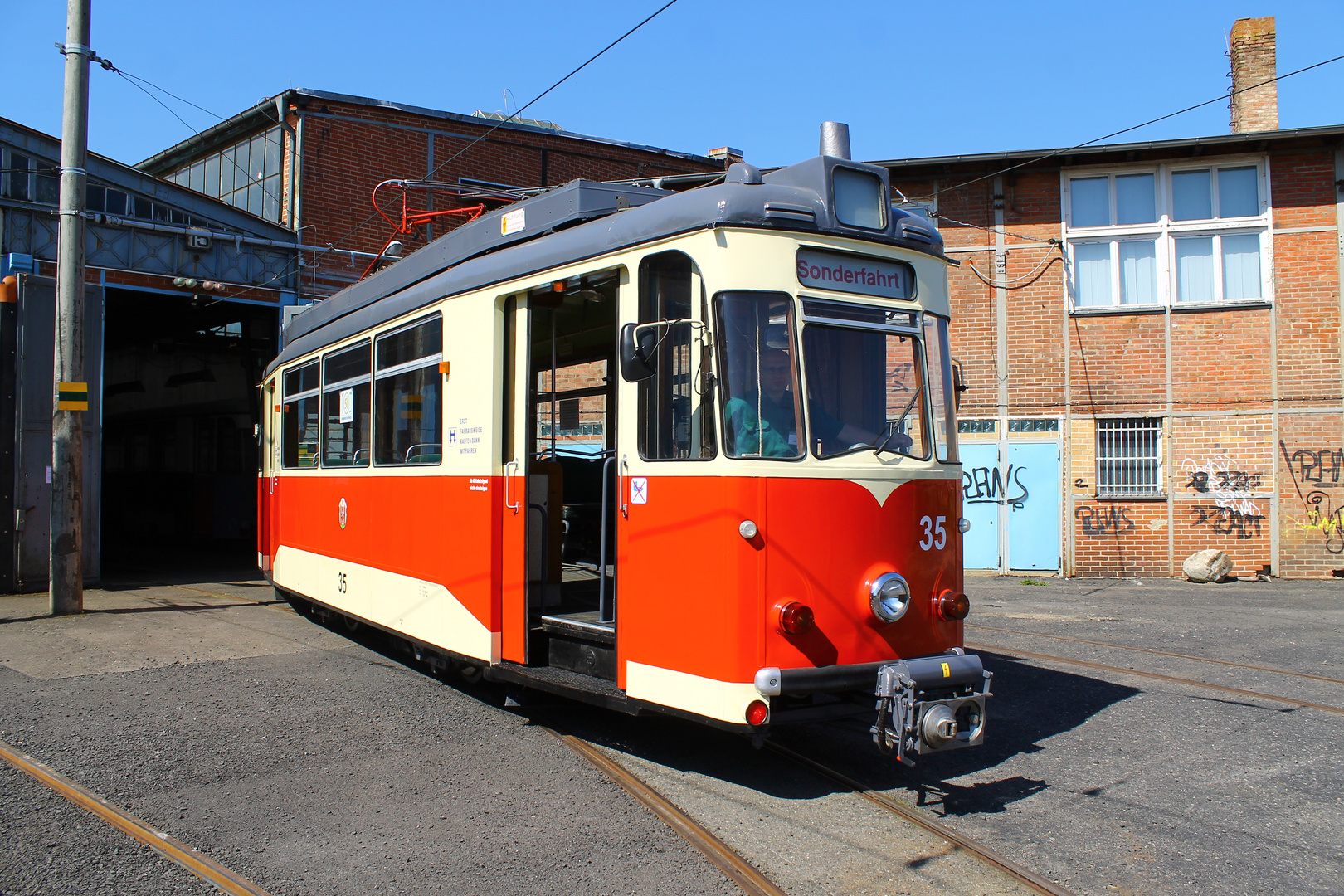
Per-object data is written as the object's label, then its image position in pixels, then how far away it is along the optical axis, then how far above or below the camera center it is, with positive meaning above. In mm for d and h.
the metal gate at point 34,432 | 12570 +501
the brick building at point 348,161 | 16766 +5959
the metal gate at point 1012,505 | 15648 -618
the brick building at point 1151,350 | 14883 +1876
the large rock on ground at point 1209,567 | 14484 -1499
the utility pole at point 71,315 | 10992 +1771
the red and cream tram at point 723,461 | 4512 +40
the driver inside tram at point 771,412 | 4555 +266
